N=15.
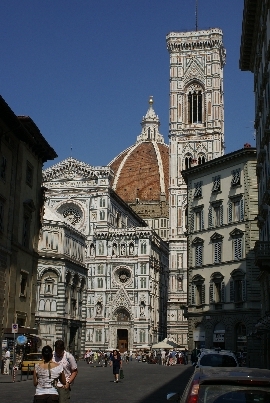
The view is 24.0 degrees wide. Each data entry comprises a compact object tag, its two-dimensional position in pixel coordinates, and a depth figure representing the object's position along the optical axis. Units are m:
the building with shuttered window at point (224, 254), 50.09
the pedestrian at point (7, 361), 35.06
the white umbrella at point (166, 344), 65.44
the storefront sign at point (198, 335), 54.28
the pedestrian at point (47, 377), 10.93
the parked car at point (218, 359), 21.53
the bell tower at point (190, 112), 90.31
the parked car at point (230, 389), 6.63
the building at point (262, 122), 35.00
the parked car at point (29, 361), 34.94
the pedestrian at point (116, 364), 31.74
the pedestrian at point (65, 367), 11.77
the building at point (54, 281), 67.56
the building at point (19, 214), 33.75
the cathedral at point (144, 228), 86.31
